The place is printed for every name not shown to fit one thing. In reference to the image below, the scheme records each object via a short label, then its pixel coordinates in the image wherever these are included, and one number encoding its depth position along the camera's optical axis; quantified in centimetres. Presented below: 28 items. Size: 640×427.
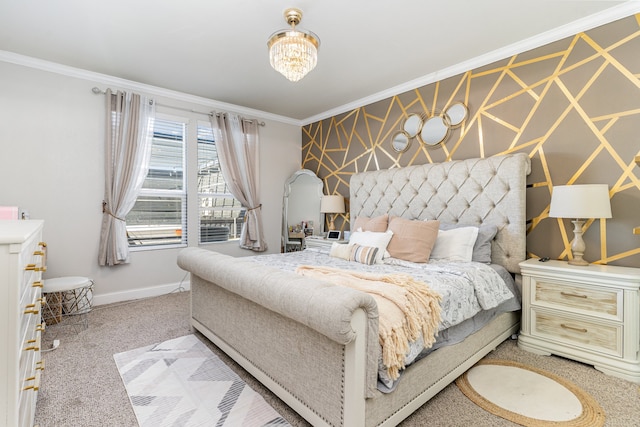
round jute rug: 159
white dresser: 88
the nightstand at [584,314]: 194
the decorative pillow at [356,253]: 263
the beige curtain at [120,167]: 336
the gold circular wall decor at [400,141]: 359
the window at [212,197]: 417
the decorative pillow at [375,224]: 315
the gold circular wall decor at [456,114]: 309
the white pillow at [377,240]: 272
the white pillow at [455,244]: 260
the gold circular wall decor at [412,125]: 346
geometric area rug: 158
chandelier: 207
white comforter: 183
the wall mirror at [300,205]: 469
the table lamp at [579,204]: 210
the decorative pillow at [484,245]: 261
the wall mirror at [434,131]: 325
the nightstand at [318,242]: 389
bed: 128
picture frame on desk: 408
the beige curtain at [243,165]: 420
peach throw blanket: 137
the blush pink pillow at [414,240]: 261
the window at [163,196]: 372
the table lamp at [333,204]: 422
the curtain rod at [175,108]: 330
